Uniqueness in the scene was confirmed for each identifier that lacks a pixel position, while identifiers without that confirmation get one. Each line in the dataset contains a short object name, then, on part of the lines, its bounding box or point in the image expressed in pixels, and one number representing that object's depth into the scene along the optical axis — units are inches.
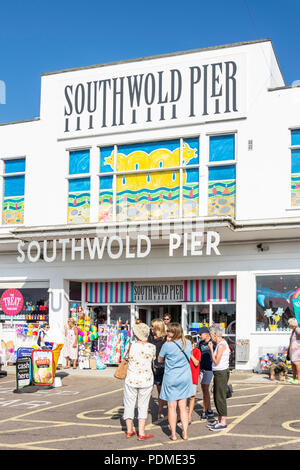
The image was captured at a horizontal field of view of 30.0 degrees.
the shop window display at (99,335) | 753.0
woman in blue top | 311.6
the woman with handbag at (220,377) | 331.6
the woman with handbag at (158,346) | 375.9
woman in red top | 357.7
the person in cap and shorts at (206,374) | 374.9
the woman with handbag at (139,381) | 312.7
